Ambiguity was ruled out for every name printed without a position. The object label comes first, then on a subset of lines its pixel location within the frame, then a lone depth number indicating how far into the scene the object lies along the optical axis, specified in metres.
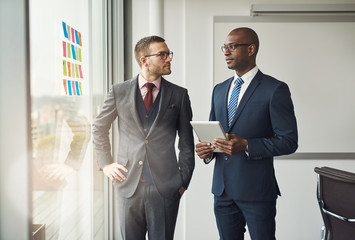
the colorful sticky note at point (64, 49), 1.67
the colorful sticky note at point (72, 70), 1.79
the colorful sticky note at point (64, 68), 1.67
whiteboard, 3.00
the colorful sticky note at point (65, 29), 1.66
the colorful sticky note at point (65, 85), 1.66
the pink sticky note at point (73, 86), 1.78
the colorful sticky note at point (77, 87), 1.85
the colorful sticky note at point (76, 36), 1.85
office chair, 1.74
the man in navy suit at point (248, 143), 1.67
